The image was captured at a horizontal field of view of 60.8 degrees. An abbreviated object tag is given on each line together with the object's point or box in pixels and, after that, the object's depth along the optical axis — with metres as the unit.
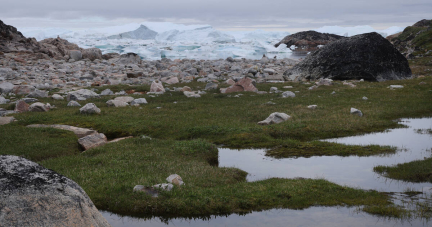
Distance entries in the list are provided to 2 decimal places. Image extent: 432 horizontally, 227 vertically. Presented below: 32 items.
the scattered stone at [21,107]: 25.90
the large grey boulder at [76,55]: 76.31
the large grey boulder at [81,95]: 31.88
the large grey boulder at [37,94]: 33.06
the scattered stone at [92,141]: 18.00
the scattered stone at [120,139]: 19.28
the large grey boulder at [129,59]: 74.38
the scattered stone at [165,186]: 11.78
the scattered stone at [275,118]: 22.06
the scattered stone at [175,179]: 12.34
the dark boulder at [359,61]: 45.44
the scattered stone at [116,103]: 28.53
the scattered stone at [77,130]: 20.08
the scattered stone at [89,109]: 24.69
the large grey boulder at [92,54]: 79.56
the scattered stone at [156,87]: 36.62
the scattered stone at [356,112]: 23.53
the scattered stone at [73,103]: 28.58
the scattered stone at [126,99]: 30.61
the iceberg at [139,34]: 131.38
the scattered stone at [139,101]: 29.46
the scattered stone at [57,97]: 32.02
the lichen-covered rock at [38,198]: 5.51
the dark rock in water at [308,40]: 188.25
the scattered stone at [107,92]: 35.91
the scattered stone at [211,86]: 38.06
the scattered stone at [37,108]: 26.11
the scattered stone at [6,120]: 22.03
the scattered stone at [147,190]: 11.58
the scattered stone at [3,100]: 30.33
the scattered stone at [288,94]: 32.06
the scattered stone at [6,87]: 35.74
